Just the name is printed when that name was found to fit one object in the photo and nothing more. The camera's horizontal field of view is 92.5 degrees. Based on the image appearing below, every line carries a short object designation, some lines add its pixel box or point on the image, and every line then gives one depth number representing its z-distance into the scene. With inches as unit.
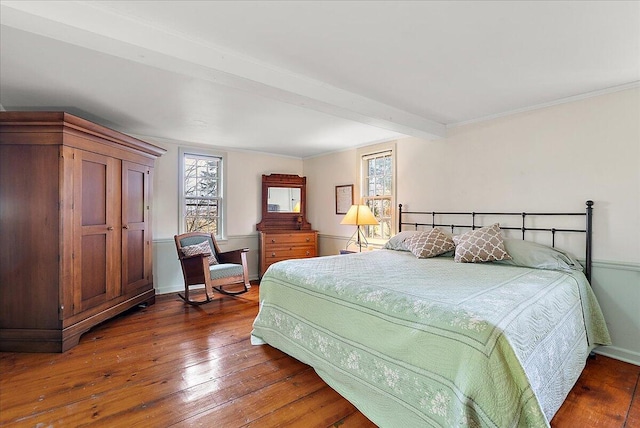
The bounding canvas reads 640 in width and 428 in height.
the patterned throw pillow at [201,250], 160.2
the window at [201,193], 185.6
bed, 51.8
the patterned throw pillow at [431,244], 123.9
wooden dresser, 200.4
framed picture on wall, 191.5
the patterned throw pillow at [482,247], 108.7
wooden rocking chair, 153.8
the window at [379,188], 170.6
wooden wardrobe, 103.6
